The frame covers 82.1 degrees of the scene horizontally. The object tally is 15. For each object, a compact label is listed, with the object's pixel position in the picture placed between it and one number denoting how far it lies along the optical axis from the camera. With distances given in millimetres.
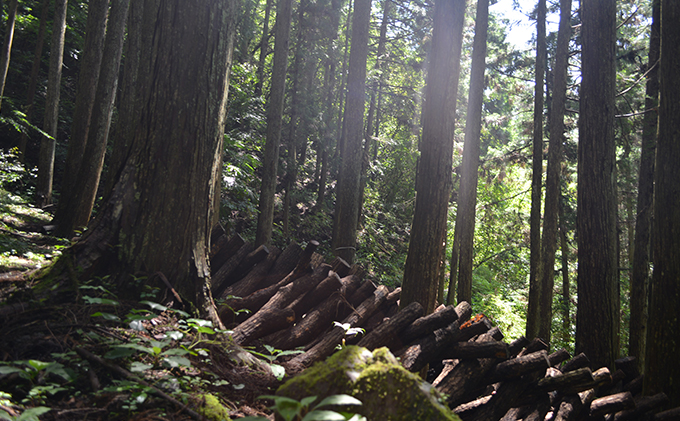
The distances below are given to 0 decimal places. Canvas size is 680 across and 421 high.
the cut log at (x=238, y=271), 5324
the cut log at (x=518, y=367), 4590
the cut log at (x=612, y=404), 4992
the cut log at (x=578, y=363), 5352
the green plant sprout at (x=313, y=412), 1506
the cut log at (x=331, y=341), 4184
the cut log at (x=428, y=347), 4148
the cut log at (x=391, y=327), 4348
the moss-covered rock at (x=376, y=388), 1948
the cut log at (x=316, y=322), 4570
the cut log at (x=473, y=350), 4492
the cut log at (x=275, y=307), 4289
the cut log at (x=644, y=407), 5125
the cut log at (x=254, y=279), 5163
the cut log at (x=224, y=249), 5590
